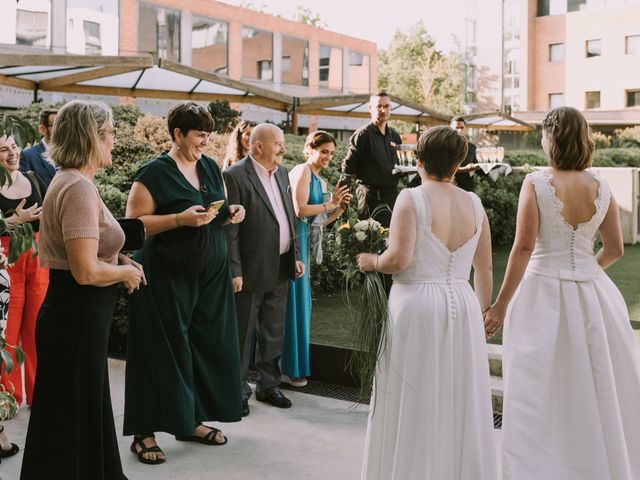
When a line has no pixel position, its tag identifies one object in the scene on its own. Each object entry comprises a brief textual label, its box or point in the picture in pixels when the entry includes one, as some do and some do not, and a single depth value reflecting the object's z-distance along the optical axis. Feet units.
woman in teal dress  20.90
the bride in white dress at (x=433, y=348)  12.22
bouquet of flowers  12.87
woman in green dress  15.66
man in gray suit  18.86
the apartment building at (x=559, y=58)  175.01
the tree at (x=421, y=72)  190.60
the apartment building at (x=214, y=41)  103.14
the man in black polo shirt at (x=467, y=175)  31.05
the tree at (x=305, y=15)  293.64
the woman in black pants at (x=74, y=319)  11.85
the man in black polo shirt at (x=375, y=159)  25.11
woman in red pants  18.02
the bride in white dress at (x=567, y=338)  13.19
